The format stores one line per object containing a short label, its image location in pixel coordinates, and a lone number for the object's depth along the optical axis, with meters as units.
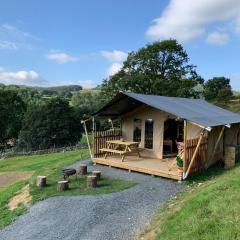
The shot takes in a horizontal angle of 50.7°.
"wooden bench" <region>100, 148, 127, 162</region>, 11.86
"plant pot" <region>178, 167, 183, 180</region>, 9.92
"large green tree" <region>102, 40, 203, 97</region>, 30.90
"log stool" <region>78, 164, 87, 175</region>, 10.95
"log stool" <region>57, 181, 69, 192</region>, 9.24
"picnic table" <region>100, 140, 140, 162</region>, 12.16
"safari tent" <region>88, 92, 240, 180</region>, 10.57
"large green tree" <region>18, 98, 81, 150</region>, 30.73
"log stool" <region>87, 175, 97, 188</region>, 9.36
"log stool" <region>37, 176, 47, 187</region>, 9.83
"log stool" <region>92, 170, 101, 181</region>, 10.20
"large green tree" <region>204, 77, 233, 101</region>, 47.10
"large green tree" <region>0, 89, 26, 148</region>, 36.28
